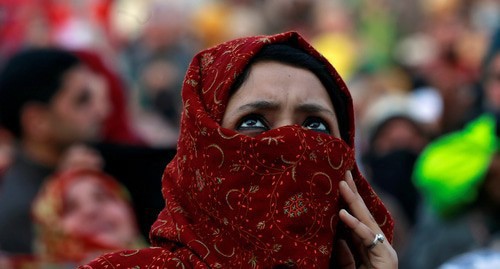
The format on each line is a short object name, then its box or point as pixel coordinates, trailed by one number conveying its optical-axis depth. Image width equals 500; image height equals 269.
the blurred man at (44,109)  12.72
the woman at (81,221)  11.37
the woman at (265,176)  6.01
